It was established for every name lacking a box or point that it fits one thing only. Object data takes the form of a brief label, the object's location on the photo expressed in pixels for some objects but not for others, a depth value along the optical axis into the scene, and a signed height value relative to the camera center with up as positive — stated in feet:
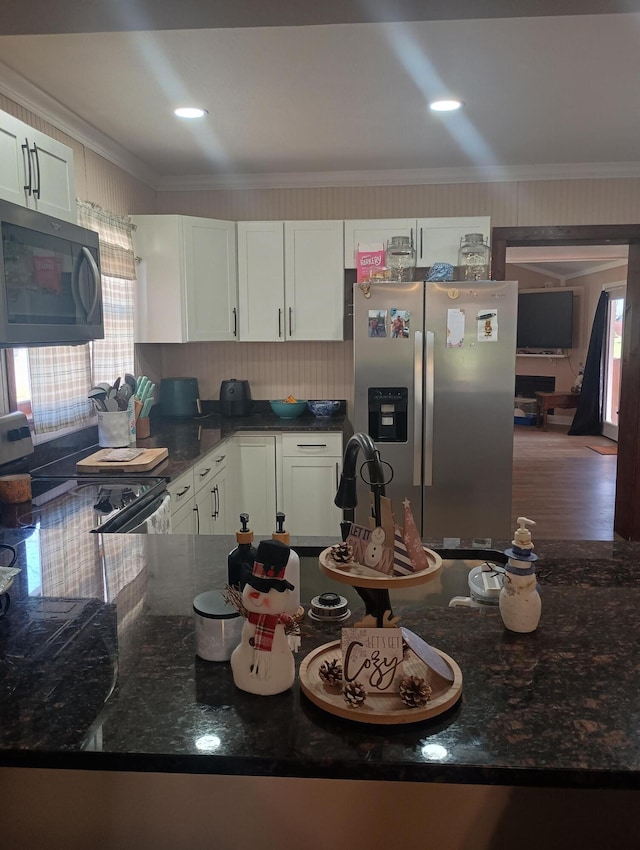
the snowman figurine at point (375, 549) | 3.30 -0.96
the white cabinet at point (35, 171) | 6.87 +1.89
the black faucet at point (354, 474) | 3.38 -0.63
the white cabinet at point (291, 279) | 14.08 +1.38
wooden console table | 32.94 -2.55
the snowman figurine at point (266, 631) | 3.28 -1.36
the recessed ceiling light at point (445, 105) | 10.00 +3.50
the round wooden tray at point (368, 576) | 3.21 -1.07
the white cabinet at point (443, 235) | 13.78 +2.21
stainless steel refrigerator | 12.00 -0.84
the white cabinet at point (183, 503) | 9.37 -2.21
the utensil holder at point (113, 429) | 10.57 -1.24
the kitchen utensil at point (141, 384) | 11.85 -0.62
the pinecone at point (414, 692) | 3.21 -1.59
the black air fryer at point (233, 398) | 15.07 -1.09
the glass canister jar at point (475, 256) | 13.11 +1.72
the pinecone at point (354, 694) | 3.22 -1.60
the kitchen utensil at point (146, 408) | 11.90 -1.04
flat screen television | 33.73 +1.38
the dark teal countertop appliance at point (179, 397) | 14.99 -1.06
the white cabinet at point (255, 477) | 13.80 -2.57
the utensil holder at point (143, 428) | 11.93 -1.38
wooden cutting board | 9.27 -1.56
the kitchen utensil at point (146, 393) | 11.84 -0.77
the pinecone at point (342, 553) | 3.44 -1.02
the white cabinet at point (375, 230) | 13.84 +2.33
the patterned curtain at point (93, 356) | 10.13 -0.13
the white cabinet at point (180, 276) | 13.48 +1.41
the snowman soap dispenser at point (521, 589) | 3.99 -1.39
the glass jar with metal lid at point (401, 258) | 13.28 +1.70
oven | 7.10 -1.73
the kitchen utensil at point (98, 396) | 10.31 -0.72
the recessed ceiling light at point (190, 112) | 10.25 +3.49
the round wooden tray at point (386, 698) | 3.17 -1.65
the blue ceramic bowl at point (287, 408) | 14.88 -1.30
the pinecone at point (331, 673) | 3.42 -1.60
